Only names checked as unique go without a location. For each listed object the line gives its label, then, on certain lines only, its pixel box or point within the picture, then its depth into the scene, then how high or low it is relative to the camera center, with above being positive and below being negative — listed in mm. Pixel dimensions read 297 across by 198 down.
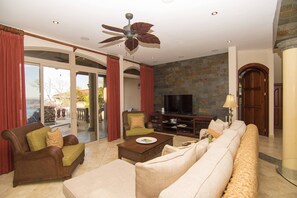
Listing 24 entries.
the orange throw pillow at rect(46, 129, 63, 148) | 2471 -674
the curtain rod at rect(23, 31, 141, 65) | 2995 +1300
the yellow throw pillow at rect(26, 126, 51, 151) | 2303 -640
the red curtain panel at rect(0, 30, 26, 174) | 2592 +198
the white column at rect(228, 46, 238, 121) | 4148 +756
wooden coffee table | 2498 -918
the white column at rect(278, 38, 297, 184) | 2342 -186
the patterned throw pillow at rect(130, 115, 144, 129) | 4199 -683
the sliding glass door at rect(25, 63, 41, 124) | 3119 +146
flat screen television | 5221 -235
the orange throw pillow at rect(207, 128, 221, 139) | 2225 -555
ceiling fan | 1931 +906
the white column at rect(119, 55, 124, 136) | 4781 +449
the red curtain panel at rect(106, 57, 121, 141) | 4413 +1
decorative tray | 2848 -837
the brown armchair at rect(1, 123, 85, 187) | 2164 -935
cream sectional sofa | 826 -513
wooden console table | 4660 -876
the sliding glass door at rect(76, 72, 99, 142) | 4098 -239
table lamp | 3472 -119
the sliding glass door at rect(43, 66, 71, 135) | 3445 +12
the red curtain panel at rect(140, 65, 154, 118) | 5777 +354
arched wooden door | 4668 +52
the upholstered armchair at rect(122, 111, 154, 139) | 3938 -758
